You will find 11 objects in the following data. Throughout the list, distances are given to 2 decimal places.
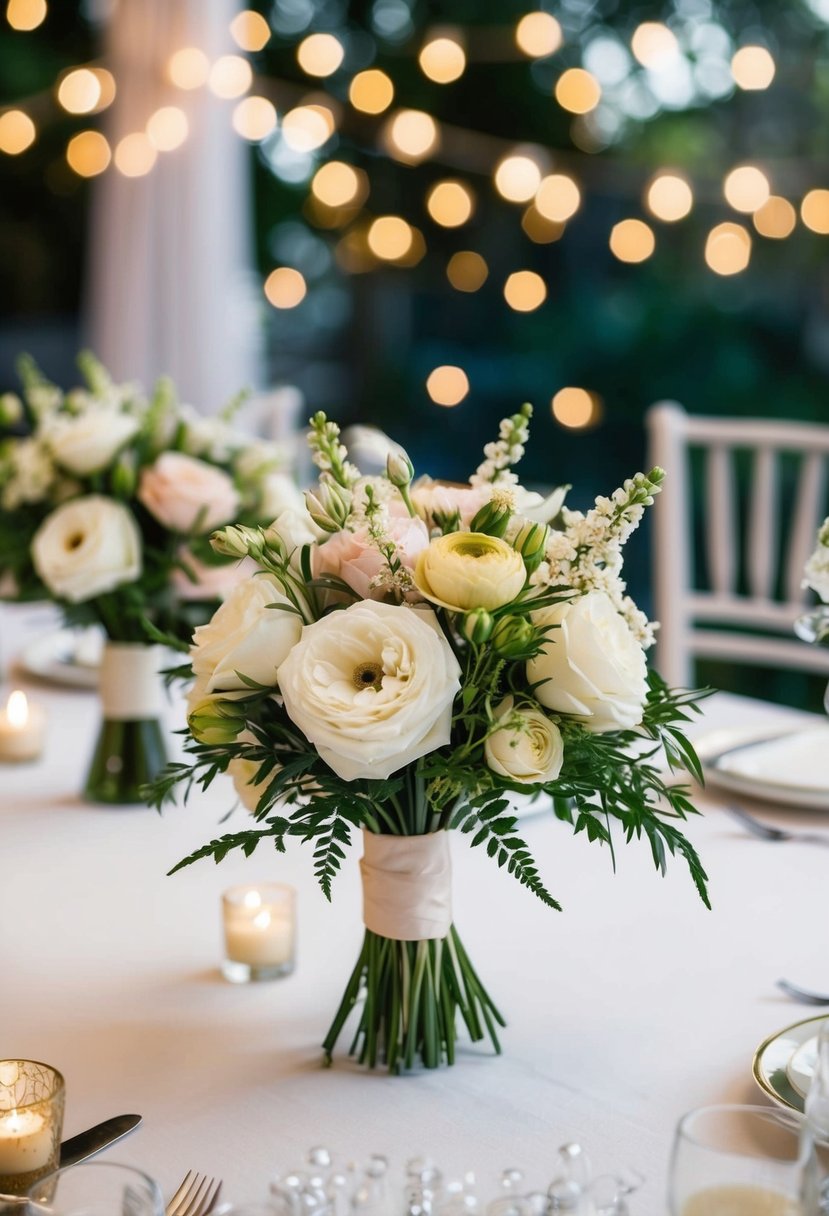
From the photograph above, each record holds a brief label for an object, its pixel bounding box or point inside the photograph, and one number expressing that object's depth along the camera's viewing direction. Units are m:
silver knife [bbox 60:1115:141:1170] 0.78
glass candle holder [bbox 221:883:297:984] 1.00
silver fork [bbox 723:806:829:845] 1.26
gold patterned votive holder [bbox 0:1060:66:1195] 0.74
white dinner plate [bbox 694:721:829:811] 1.32
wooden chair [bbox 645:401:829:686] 2.04
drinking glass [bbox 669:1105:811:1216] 0.59
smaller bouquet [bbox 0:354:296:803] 1.31
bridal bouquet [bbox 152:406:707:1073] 0.76
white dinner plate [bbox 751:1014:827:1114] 0.81
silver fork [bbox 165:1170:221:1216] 0.73
